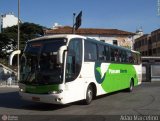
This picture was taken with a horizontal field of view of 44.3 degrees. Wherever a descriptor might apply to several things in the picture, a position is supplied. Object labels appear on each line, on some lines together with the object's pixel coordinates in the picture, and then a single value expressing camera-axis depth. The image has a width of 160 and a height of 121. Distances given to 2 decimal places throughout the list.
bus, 7.47
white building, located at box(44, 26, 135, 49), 40.13
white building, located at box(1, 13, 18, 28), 57.24
